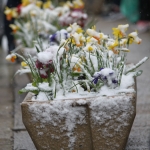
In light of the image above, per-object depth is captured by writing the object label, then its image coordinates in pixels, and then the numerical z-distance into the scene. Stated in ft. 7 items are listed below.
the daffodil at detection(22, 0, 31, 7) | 19.20
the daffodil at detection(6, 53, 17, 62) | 11.43
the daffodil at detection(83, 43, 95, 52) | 10.06
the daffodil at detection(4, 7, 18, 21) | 17.79
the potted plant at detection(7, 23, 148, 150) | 9.59
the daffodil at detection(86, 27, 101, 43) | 10.59
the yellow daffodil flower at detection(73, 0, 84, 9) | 18.98
